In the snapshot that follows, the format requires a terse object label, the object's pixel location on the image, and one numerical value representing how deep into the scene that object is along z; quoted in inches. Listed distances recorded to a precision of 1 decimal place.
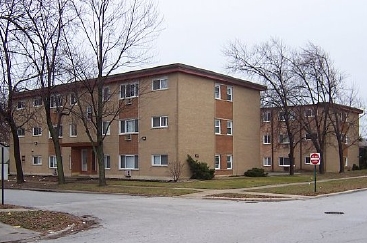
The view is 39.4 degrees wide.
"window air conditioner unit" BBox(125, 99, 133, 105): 1605.6
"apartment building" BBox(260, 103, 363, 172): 1959.9
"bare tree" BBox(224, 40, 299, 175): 1849.2
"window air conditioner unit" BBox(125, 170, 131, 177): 1589.3
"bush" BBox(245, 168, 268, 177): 1690.5
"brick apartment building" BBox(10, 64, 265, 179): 1481.3
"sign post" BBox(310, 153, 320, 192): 1029.8
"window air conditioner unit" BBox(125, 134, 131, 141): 1603.0
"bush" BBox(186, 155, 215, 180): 1472.7
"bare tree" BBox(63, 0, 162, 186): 1275.8
